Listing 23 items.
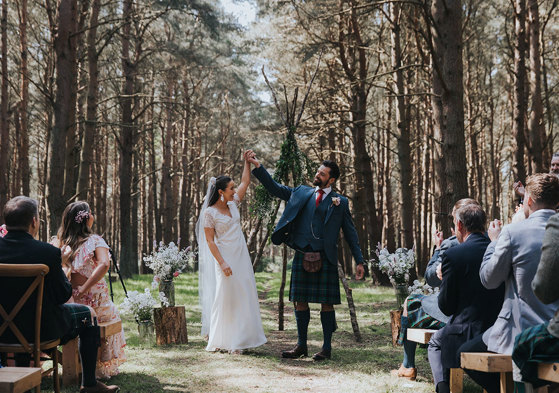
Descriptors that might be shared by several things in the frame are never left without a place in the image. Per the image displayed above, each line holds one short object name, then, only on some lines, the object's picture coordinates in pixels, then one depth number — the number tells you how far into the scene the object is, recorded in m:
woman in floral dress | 5.17
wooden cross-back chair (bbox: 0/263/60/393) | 3.90
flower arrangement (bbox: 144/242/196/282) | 8.25
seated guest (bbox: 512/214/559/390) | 2.96
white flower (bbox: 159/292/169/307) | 7.52
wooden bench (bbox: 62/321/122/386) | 5.20
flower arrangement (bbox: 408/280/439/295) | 6.97
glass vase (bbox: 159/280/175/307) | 8.28
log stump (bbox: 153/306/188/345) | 7.39
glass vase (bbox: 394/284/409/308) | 7.71
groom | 6.55
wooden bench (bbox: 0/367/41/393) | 2.99
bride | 6.89
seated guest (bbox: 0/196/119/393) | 4.06
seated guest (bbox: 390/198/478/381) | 5.05
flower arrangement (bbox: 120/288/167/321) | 7.23
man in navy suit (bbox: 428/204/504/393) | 4.18
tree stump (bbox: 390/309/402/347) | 6.99
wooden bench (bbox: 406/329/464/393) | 4.26
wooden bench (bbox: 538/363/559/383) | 3.11
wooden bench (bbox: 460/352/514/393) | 3.58
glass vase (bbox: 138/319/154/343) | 7.33
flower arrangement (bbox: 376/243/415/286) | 7.64
